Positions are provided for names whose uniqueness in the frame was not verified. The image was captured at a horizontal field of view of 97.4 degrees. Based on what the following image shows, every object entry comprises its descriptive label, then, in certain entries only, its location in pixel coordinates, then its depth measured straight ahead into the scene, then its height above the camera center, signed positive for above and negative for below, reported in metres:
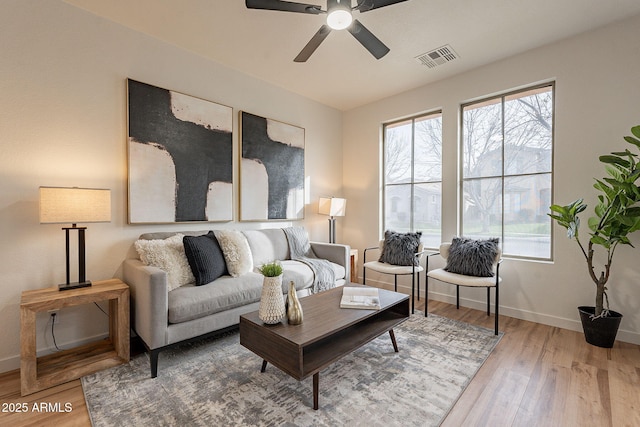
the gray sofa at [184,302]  1.99 -0.74
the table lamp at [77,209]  1.95 +0.00
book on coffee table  2.11 -0.71
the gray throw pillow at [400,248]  3.48 -0.48
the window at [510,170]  3.05 +0.48
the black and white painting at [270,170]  3.51 +0.53
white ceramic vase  1.76 -0.59
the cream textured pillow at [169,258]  2.35 -0.42
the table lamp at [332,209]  4.12 +0.01
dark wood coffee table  1.60 -0.82
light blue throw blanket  3.14 -0.61
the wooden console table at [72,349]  1.79 -0.98
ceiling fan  1.81 +1.33
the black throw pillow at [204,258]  2.44 -0.44
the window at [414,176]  3.88 +0.50
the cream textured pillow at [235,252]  2.69 -0.42
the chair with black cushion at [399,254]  3.33 -0.56
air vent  3.00 +1.71
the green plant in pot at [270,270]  1.79 -0.39
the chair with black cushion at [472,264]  2.85 -0.58
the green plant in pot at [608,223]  2.24 -0.10
